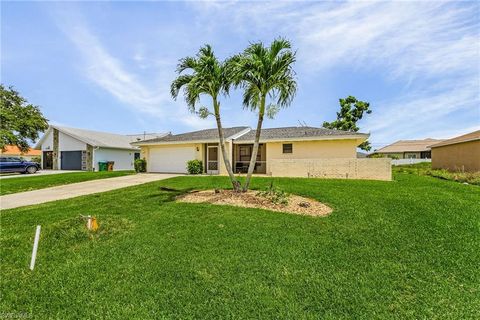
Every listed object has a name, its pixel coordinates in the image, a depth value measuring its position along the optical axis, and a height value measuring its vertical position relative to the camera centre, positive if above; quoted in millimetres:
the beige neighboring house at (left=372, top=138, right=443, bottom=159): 42531 +1937
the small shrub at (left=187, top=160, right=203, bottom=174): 19422 -166
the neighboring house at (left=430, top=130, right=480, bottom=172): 19406 +585
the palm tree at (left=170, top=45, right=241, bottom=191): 8930 +3010
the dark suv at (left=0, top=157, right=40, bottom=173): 22388 +251
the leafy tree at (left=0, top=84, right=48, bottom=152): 29156 +6034
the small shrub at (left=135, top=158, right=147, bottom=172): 21828 +61
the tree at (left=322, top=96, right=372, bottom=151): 33938 +6509
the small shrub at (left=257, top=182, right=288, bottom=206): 7945 -1070
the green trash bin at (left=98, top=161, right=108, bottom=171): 26609 +48
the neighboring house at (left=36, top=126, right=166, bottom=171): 26844 +1890
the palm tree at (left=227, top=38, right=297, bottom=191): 8273 +3017
